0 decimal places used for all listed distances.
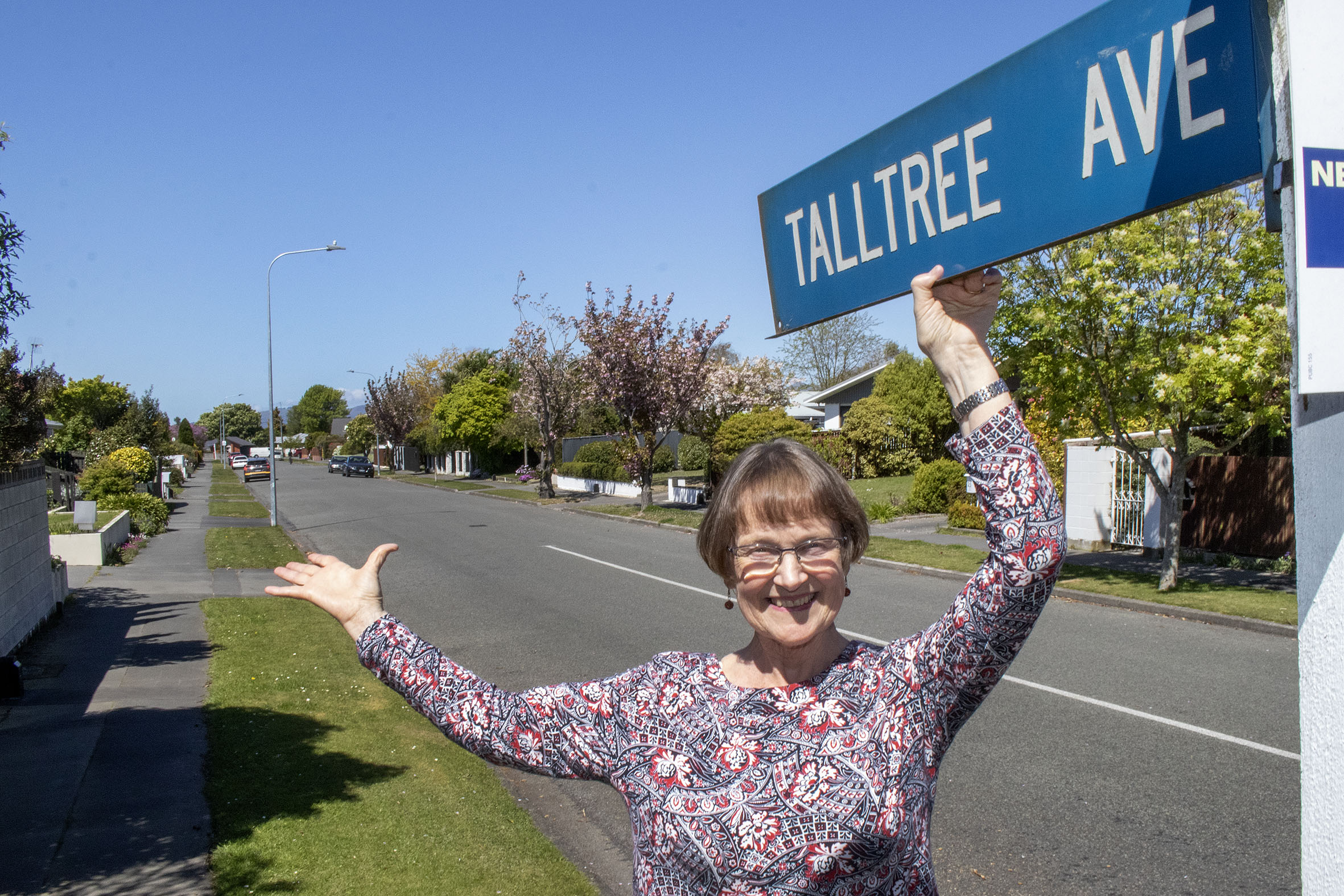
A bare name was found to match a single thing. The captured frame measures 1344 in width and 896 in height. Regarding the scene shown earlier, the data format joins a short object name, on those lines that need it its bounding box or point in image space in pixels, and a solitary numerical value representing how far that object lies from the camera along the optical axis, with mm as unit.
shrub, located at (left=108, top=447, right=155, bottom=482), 25914
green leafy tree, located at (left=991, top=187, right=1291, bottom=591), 10617
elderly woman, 1599
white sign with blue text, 1301
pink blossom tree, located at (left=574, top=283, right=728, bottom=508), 28125
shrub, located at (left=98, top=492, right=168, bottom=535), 22292
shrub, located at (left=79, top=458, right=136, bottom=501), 23469
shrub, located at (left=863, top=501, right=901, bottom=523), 22575
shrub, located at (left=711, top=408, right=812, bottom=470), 27141
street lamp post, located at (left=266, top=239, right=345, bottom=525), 28823
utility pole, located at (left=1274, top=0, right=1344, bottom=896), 1306
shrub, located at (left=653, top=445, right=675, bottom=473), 43062
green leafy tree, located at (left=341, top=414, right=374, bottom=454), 86175
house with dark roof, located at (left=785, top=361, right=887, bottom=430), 43031
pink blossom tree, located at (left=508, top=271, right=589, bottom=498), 33562
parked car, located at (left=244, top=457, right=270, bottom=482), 53719
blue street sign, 1349
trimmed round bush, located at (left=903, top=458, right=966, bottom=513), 23781
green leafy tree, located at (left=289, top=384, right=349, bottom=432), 154000
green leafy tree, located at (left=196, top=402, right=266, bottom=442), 137250
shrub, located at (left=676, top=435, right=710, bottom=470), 45000
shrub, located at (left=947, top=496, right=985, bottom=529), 20344
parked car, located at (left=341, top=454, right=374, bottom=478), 58312
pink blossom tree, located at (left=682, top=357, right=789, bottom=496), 34188
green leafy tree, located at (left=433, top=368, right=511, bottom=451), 50250
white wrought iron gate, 16516
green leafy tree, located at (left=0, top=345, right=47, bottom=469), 8156
